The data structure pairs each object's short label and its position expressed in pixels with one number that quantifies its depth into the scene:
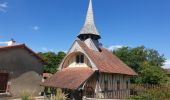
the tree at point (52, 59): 41.62
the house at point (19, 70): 20.73
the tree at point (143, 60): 29.95
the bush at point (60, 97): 15.61
